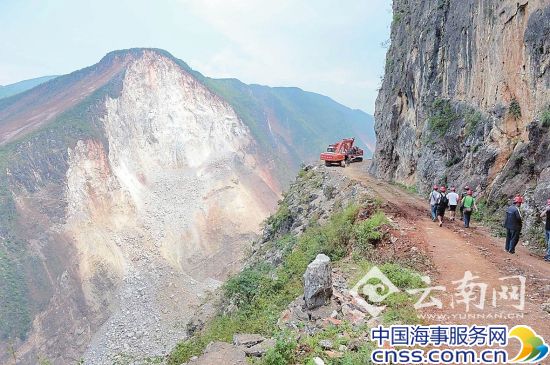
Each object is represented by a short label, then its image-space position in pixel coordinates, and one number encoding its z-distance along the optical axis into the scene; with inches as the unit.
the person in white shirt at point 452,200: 540.4
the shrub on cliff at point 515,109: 552.4
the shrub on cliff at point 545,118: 480.1
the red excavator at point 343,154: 1149.1
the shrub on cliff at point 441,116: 748.6
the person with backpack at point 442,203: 523.2
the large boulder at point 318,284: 304.3
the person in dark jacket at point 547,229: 402.3
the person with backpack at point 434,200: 529.3
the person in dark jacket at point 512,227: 411.5
